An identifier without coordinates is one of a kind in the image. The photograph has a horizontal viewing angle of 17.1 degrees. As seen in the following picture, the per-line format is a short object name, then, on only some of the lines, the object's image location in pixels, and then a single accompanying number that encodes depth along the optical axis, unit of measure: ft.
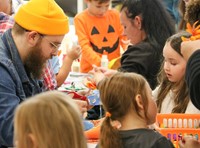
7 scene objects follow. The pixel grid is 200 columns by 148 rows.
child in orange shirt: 20.67
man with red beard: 10.58
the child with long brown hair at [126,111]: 8.87
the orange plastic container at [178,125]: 10.25
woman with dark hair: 13.85
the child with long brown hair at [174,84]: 11.88
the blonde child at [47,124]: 6.35
